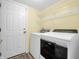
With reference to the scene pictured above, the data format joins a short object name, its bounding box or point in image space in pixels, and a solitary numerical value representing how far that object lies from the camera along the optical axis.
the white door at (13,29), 2.25
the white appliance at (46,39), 1.14
